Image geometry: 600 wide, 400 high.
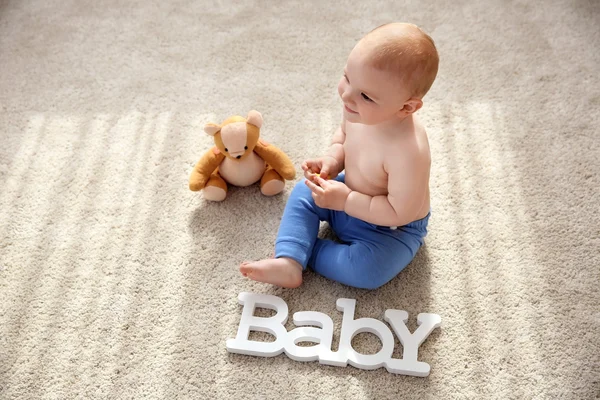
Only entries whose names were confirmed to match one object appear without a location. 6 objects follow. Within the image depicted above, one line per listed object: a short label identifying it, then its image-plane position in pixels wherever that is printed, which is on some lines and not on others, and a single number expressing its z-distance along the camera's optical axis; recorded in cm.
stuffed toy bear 120
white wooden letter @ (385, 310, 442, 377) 103
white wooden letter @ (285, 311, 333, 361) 105
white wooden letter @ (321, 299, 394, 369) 104
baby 89
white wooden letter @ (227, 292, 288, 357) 106
